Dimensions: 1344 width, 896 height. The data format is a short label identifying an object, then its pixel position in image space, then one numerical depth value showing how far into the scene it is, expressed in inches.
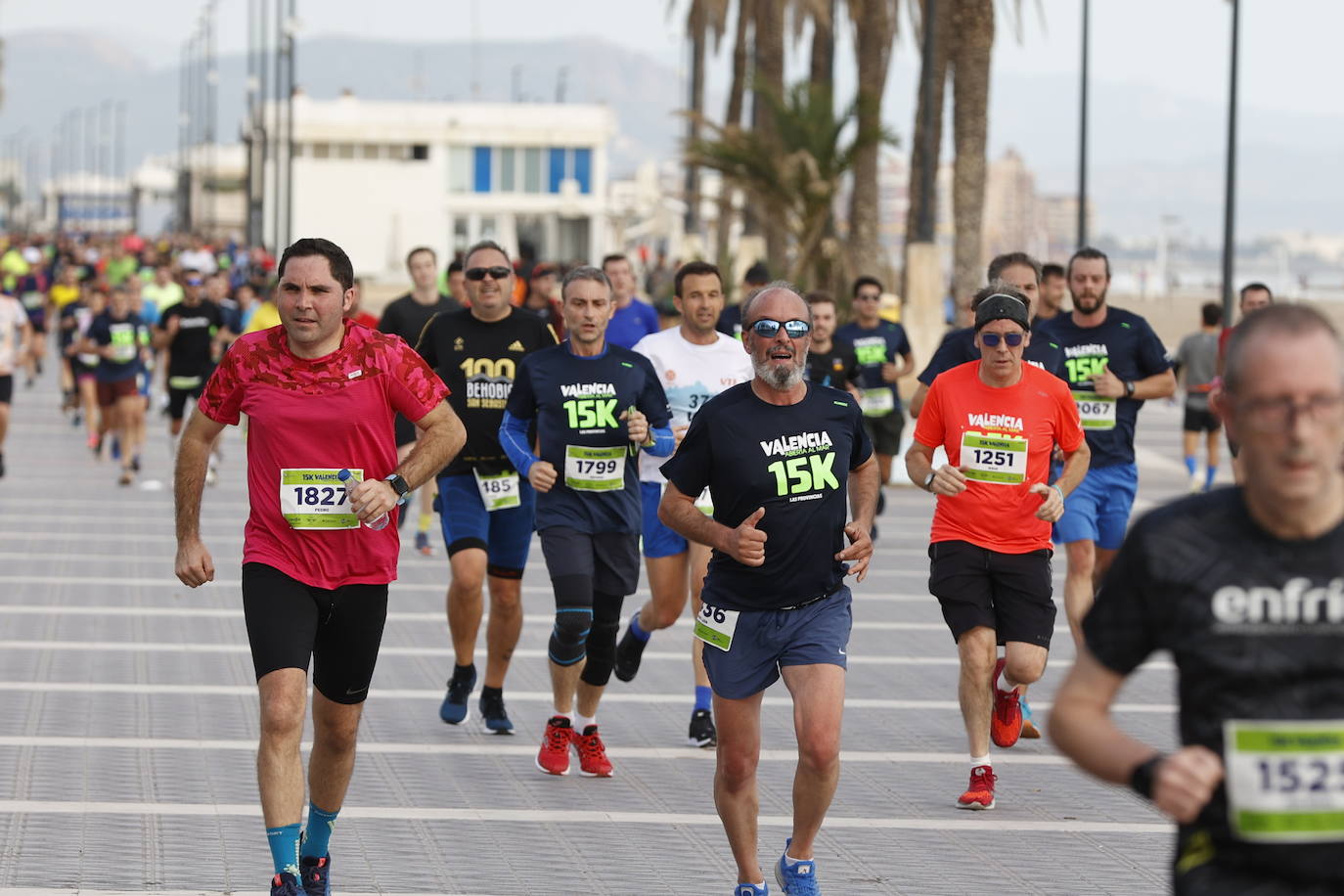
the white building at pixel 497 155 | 4165.8
